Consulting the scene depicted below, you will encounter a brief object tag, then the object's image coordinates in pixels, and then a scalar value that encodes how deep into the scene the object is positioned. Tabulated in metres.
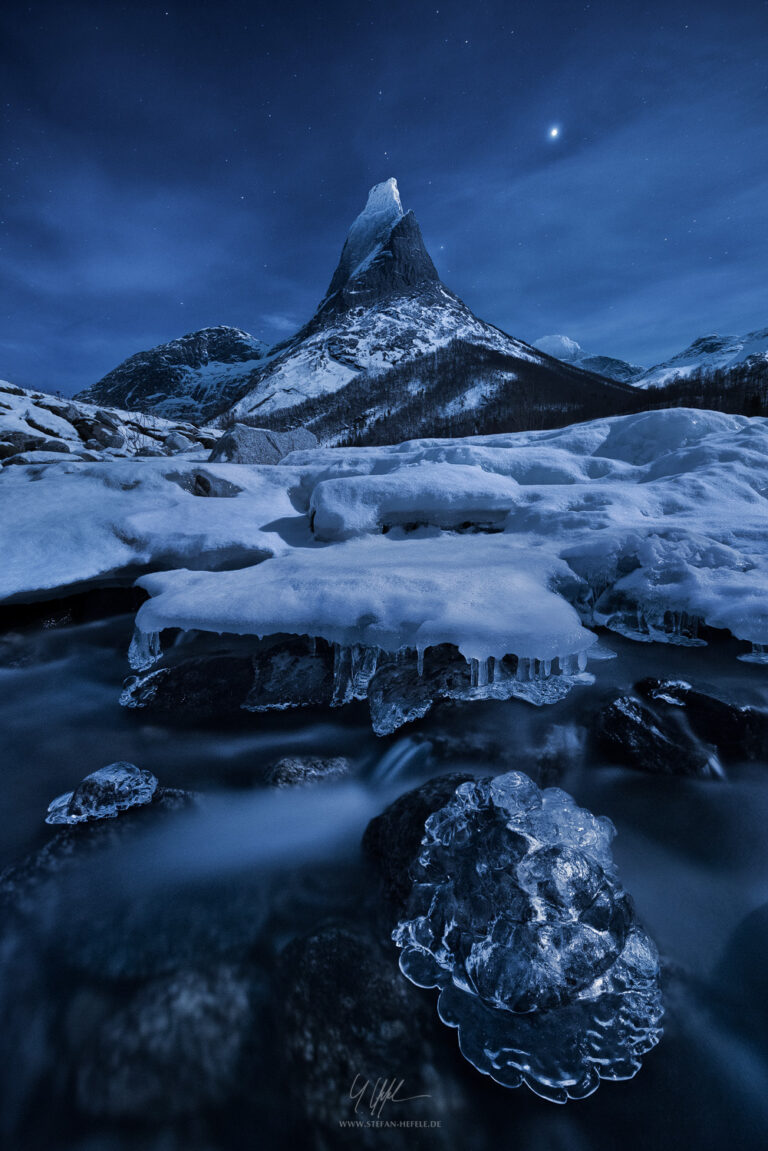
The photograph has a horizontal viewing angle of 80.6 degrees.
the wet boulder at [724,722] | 2.57
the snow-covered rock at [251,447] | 9.16
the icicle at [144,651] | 3.55
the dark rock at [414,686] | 3.12
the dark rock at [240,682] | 3.35
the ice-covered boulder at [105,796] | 2.42
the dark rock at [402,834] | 1.93
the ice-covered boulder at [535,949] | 1.39
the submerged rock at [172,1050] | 1.38
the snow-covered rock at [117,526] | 4.52
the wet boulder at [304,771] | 2.65
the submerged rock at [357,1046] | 1.32
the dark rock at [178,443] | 14.53
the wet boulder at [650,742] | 2.53
